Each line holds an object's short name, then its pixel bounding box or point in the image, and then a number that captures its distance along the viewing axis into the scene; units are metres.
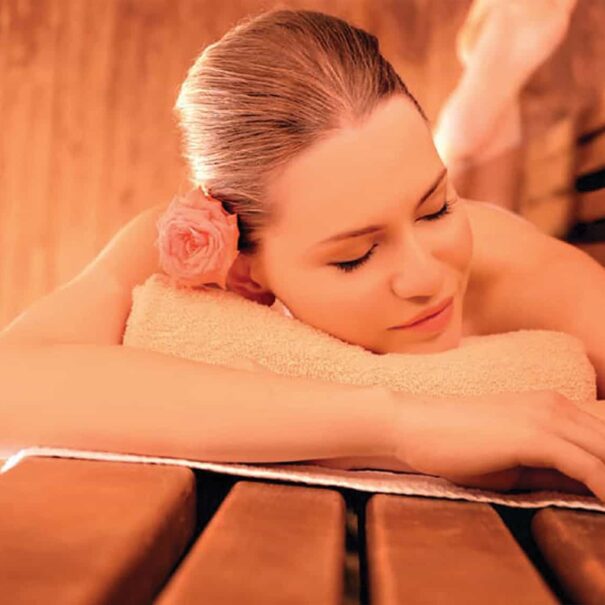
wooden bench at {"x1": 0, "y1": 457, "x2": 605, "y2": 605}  0.53
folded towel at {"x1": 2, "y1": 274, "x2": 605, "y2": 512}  1.01
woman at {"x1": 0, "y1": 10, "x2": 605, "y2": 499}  0.86
